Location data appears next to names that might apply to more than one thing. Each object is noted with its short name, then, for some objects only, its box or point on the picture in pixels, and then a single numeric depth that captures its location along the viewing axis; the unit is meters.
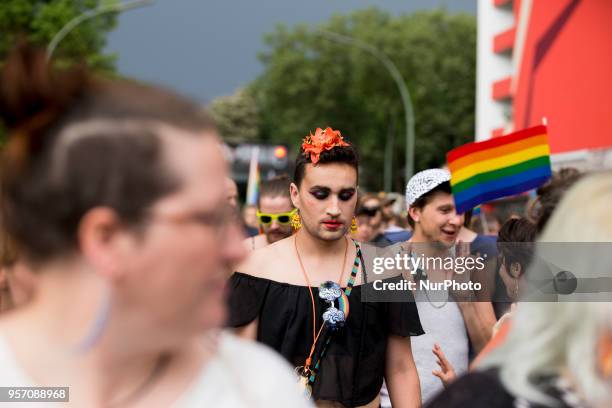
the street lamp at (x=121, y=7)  19.88
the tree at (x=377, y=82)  54.62
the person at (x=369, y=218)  9.16
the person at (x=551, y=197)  2.38
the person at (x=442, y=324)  4.46
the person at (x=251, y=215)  11.65
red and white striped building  17.55
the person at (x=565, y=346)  1.64
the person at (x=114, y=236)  1.29
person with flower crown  3.62
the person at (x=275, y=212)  6.49
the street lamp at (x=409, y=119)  28.98
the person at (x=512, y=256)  3.43
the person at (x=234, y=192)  6.15
